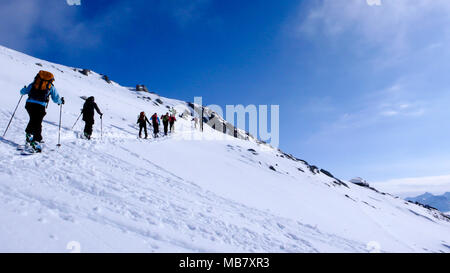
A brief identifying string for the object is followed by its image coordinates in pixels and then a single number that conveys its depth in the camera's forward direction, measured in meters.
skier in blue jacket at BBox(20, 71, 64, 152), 6.79
